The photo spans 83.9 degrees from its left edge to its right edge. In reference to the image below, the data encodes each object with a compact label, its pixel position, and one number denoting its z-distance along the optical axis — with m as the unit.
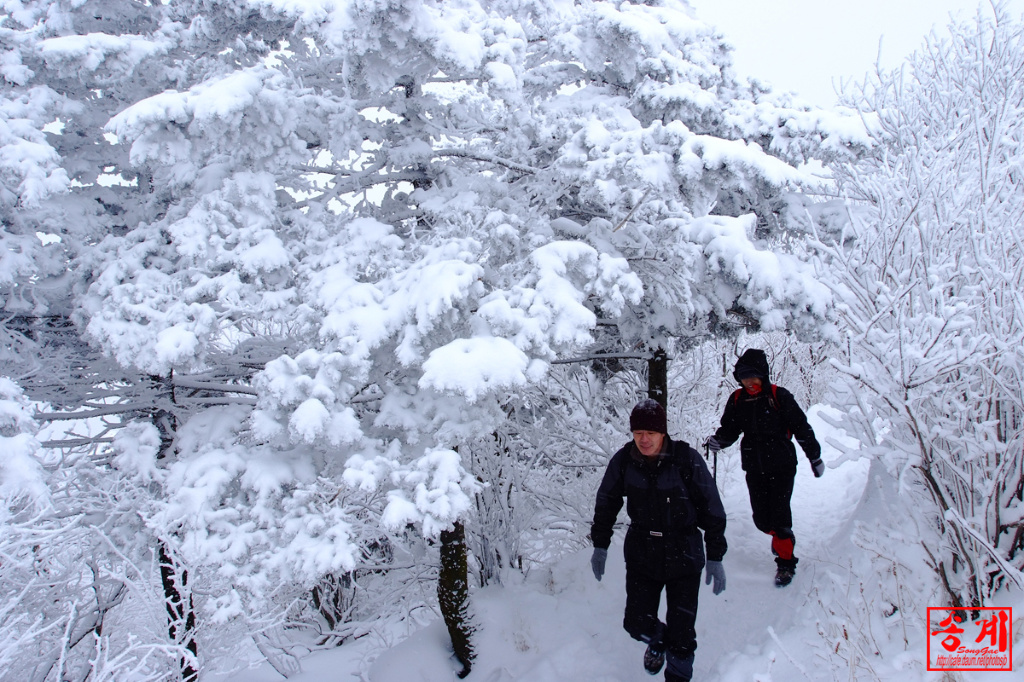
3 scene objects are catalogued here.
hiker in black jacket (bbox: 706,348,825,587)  4.52
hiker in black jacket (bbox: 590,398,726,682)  3.75
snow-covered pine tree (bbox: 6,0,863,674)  4.26
